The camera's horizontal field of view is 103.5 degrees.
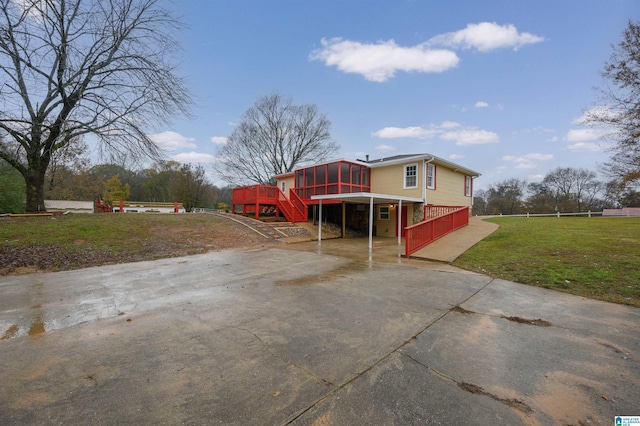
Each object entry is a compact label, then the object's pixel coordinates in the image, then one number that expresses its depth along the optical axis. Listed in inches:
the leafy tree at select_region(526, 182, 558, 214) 1588.3
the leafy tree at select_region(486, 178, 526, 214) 1780.3
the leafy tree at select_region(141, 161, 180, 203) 1654.8
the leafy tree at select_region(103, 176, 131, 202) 1523.1
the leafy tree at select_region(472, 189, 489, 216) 1855.3
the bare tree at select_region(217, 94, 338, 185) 1164.5
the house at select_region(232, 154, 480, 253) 562.9
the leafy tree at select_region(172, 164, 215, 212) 1315.2
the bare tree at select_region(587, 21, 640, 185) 343.0
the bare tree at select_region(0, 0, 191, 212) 387.9
